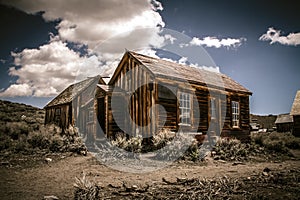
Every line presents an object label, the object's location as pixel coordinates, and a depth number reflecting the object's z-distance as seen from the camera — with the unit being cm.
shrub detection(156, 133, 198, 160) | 945
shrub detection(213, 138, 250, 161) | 1041
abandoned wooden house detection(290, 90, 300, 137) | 2589
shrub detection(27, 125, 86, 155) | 1101
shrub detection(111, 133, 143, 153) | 1006
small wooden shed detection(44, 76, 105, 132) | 1634
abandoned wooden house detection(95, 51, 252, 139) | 1253
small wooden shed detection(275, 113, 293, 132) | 3921
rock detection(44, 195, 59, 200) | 446
